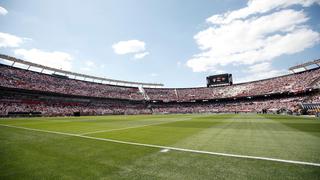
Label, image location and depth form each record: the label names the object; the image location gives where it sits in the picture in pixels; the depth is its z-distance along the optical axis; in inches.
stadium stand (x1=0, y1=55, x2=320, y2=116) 2060.8
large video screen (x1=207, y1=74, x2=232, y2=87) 3484.3
